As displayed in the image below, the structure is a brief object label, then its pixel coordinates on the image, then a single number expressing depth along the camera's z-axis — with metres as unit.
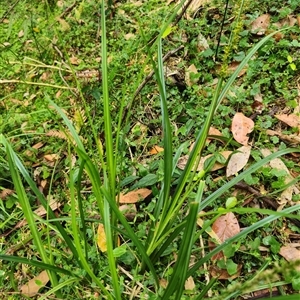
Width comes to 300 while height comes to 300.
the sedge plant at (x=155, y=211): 0.37
